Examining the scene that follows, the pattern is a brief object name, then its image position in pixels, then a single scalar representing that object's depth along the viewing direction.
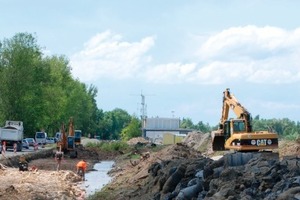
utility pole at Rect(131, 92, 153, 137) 170.84
